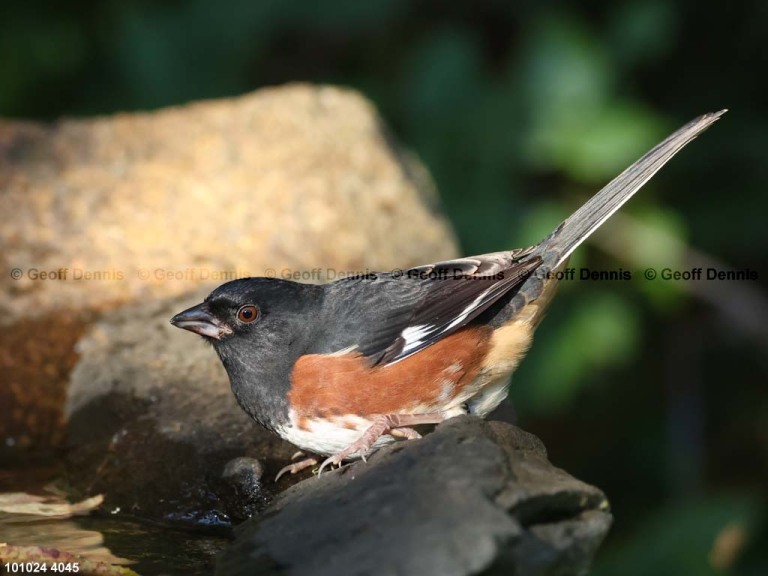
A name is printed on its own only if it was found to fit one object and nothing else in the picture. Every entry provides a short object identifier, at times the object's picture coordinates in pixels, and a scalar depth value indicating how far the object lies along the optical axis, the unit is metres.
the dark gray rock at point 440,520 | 3.80
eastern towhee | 5.59
